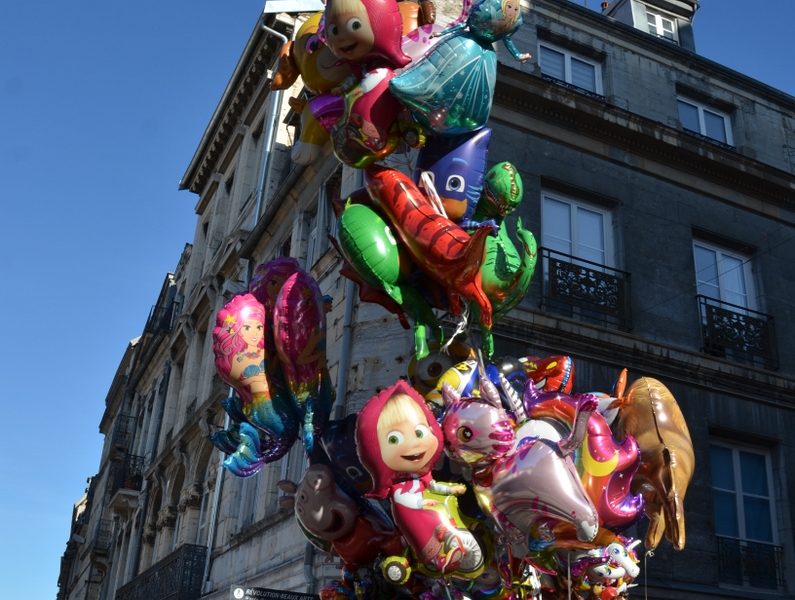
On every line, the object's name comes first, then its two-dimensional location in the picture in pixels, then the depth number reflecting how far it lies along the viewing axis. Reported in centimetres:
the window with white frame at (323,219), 1140
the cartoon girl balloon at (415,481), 428
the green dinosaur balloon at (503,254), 520
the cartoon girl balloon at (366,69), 517
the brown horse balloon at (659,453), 491
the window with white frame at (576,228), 998
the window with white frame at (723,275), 1080
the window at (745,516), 917
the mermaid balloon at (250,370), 526
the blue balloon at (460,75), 511
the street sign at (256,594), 662
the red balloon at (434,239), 487
